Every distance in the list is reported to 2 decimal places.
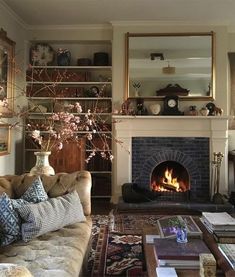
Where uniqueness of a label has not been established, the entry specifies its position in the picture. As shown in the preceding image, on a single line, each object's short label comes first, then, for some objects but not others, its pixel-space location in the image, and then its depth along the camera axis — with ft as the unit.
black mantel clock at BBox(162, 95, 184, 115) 16.47
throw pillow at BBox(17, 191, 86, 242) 7.07
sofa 5.79
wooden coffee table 5.50
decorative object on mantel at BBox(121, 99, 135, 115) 16.38
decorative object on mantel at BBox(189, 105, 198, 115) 16.42
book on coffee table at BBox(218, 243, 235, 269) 5.71
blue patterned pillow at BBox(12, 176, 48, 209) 7.85
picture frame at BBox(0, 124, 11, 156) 14.49
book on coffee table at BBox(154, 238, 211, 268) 5.84
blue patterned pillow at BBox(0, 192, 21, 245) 6.86
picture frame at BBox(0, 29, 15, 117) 14.23
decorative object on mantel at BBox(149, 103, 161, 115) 16.40
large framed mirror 16.51
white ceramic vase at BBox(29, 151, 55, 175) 9.85
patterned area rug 8.82
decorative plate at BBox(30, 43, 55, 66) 17.35
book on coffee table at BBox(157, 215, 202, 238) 7.06
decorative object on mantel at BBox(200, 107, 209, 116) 16.19
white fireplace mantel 16.08
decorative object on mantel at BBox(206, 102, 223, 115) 16.20
